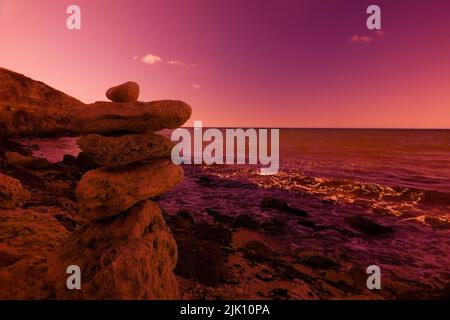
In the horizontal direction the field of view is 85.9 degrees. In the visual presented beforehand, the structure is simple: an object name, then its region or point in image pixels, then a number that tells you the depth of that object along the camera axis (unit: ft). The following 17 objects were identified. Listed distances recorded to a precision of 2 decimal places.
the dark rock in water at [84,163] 74.40
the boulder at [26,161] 57.62
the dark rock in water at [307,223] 46.21
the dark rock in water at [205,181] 78.38
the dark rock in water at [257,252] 31.97
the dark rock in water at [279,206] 52.60
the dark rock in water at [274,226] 43.19
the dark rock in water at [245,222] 44.36
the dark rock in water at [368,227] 43.95
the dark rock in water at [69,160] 74.49
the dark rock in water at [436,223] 46.98
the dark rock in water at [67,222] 32.63
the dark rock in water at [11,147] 80.01
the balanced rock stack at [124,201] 17.30
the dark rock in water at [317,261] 31.96
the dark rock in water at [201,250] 25.26
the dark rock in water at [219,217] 47.03
